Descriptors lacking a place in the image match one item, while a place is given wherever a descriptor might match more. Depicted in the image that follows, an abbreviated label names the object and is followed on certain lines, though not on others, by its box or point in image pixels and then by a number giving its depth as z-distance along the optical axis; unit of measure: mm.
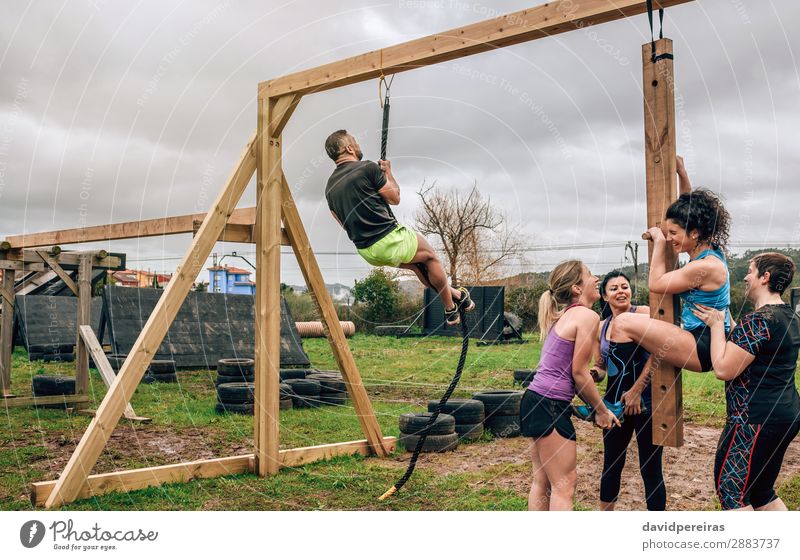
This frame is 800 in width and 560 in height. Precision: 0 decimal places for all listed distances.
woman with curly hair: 3254
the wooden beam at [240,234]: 5777
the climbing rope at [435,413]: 4627
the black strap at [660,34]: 3471
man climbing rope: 4469
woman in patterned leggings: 3193
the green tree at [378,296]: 17328
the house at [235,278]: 41072
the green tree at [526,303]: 20384
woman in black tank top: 3760
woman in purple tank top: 3322
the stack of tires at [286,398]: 9020
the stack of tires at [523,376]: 10556
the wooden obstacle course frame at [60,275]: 8992
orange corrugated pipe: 23422
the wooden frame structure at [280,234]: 3467
